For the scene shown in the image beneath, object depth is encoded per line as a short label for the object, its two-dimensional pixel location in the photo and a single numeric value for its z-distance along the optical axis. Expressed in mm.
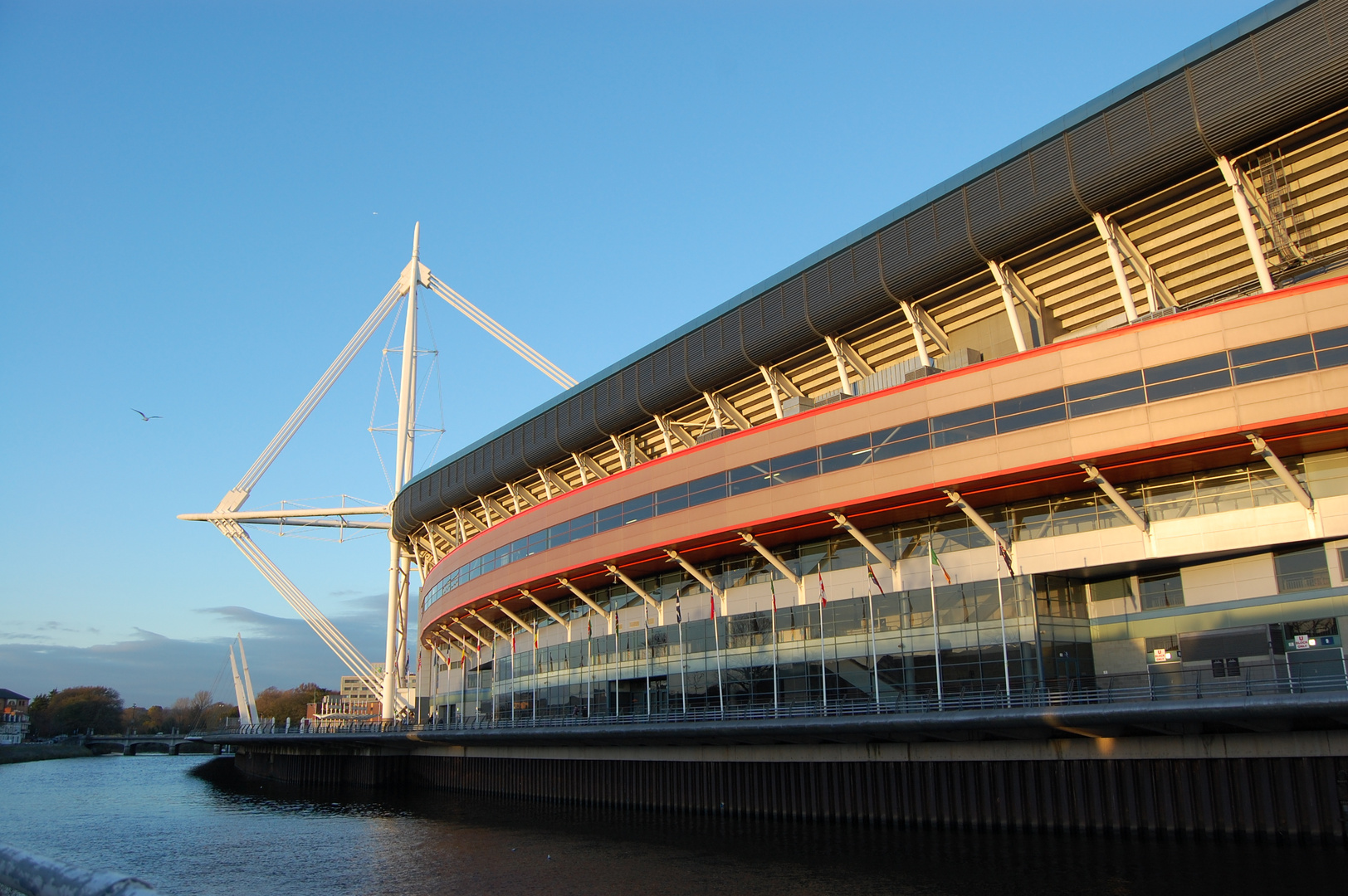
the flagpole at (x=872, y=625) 37938
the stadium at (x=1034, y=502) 29578
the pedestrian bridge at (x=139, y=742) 173125
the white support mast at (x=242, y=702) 143125
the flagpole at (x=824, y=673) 39891
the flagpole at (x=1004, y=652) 34031
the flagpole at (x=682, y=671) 46503
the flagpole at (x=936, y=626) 36344
